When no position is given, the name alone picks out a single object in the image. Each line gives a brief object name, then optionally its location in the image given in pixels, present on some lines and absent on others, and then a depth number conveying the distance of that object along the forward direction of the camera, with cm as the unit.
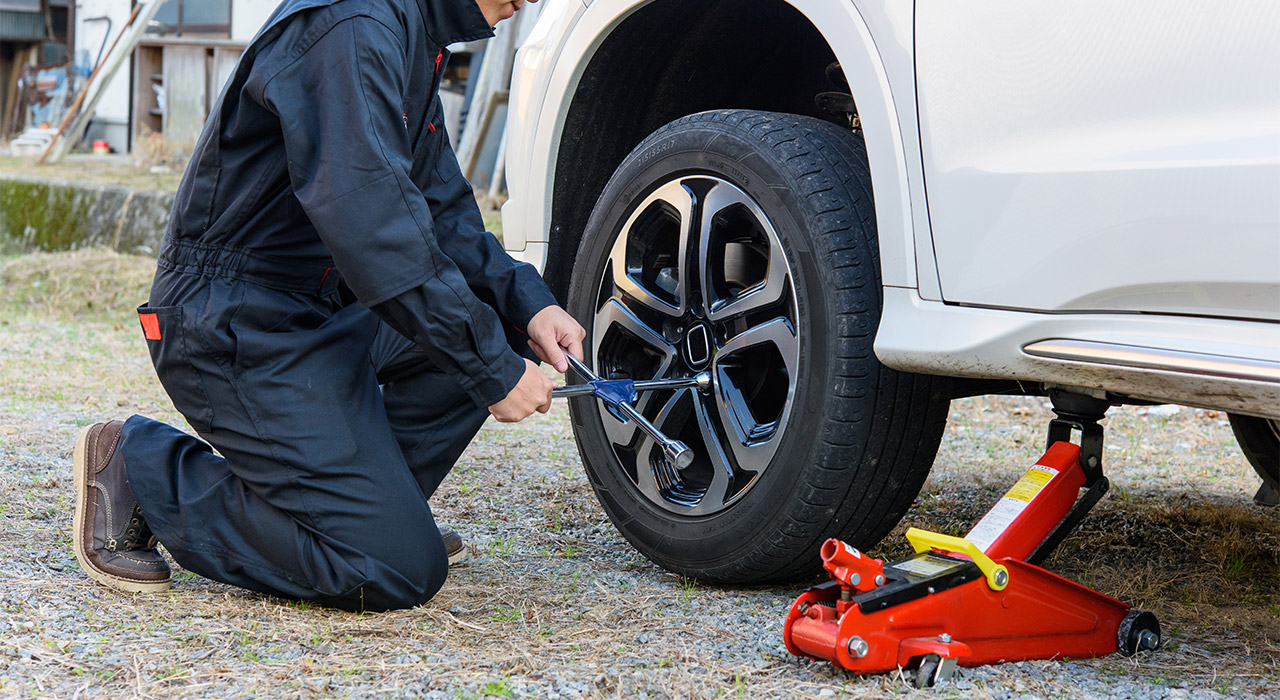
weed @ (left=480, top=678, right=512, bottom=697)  355
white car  349
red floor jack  358
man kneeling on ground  374
